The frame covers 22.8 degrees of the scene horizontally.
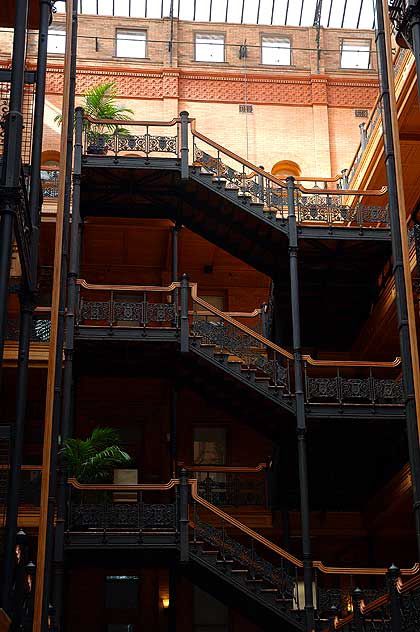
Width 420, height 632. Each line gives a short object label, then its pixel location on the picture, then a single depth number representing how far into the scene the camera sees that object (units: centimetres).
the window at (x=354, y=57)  3262
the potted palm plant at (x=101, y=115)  2388
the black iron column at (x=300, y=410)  1919
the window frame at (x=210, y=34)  3225
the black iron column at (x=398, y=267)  1606
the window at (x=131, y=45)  3219
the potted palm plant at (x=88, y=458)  2045
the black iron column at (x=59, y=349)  1786
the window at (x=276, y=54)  3262
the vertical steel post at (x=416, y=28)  1483
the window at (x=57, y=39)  3198
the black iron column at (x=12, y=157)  1150
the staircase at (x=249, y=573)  1941
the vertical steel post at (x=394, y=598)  1340
